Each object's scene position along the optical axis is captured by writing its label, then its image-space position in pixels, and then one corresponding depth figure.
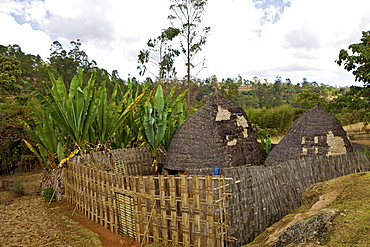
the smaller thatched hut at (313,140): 7.41
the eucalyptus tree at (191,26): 21.14
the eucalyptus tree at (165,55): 22.22
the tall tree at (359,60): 9.07
